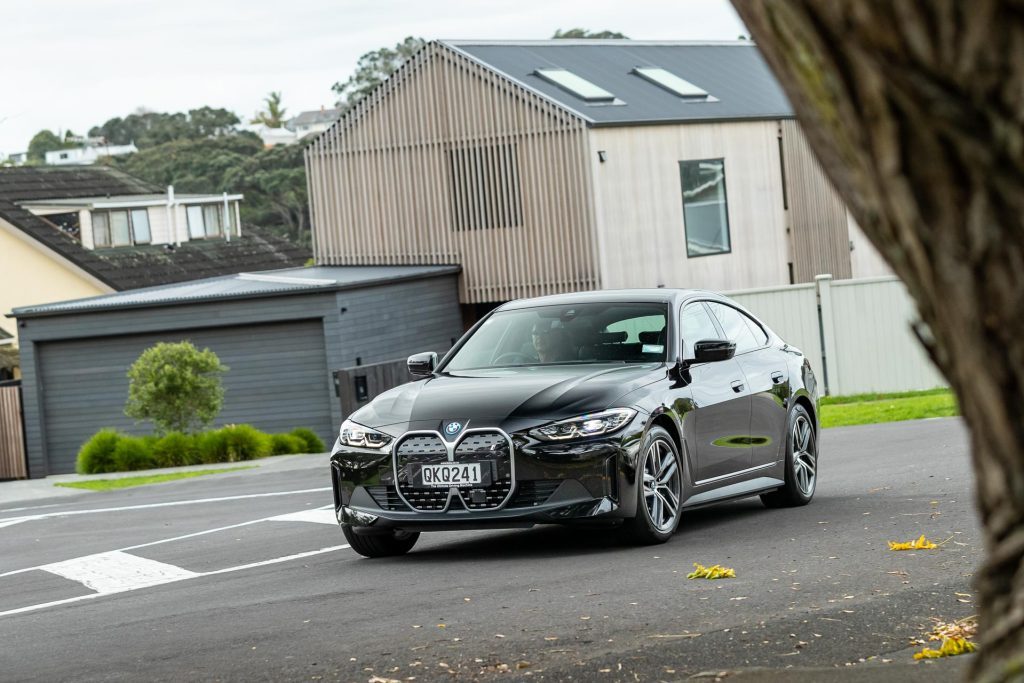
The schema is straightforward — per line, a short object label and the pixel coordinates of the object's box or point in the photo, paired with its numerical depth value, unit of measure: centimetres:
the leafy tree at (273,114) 15062
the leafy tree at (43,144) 13000
